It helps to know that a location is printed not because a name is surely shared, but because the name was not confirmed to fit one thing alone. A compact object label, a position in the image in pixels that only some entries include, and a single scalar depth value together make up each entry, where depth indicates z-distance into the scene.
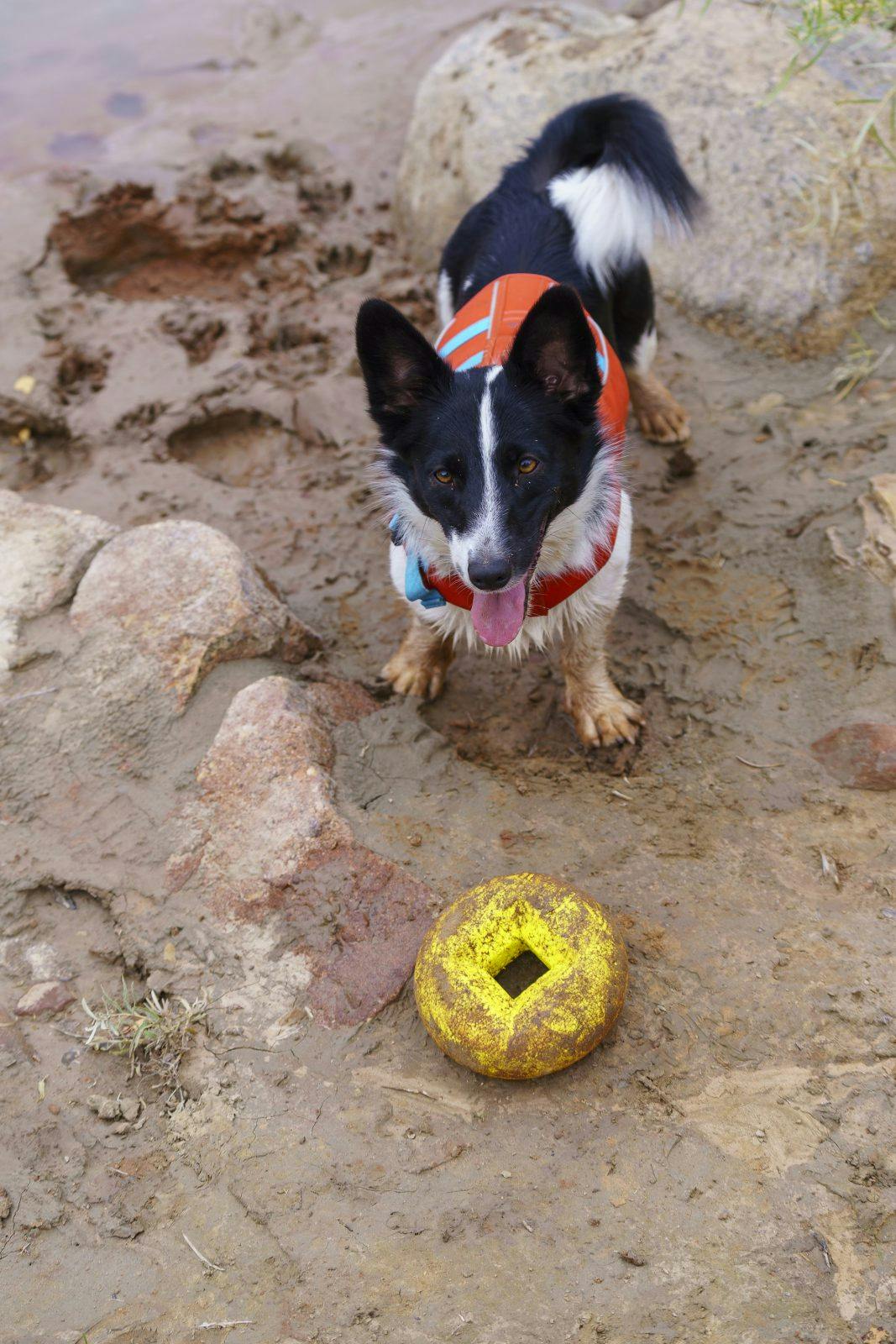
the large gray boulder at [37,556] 3.18
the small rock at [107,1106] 2.35
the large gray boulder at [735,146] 4.50
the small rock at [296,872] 2.54
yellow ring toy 2.19
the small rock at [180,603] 3.12
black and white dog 2.67
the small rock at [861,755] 2.90
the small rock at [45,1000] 2.52
